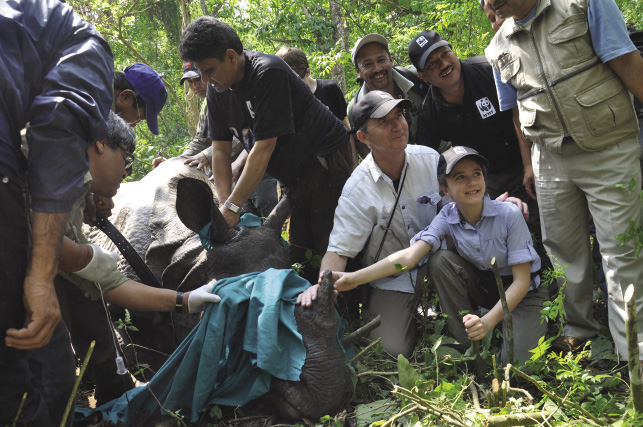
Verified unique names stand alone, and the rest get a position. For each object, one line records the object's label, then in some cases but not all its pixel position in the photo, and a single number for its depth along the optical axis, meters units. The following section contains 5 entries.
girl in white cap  3.91
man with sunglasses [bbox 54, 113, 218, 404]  3.51
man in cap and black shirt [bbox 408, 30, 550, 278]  4.88
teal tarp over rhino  3.26
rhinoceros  3.20
